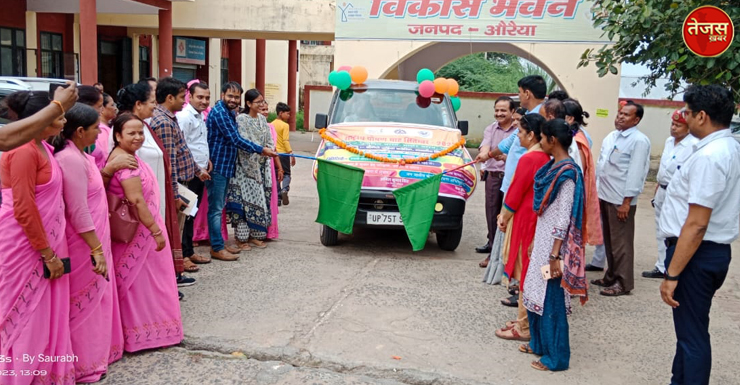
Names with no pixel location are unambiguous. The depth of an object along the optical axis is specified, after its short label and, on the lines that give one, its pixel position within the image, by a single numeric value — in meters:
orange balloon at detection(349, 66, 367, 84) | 8.00
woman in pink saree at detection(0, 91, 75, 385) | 3.21
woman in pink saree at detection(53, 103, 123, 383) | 3.48
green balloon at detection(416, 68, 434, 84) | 8.34
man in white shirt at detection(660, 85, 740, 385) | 3.28
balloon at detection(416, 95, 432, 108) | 8.00
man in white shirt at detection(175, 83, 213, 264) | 5.93
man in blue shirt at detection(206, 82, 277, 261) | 6.38
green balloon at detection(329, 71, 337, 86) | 7.91
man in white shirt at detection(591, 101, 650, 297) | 5.85
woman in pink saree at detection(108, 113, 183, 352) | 3.95
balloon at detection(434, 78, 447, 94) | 8.00
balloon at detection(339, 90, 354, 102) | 8.05
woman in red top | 4.28
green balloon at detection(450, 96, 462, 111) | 8.56
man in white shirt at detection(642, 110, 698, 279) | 6.43
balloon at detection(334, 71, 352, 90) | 7.90
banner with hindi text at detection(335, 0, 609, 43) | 13.61
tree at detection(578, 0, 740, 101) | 7.22
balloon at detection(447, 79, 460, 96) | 8.12
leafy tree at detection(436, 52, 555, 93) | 31.84
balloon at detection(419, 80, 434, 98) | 7.89
